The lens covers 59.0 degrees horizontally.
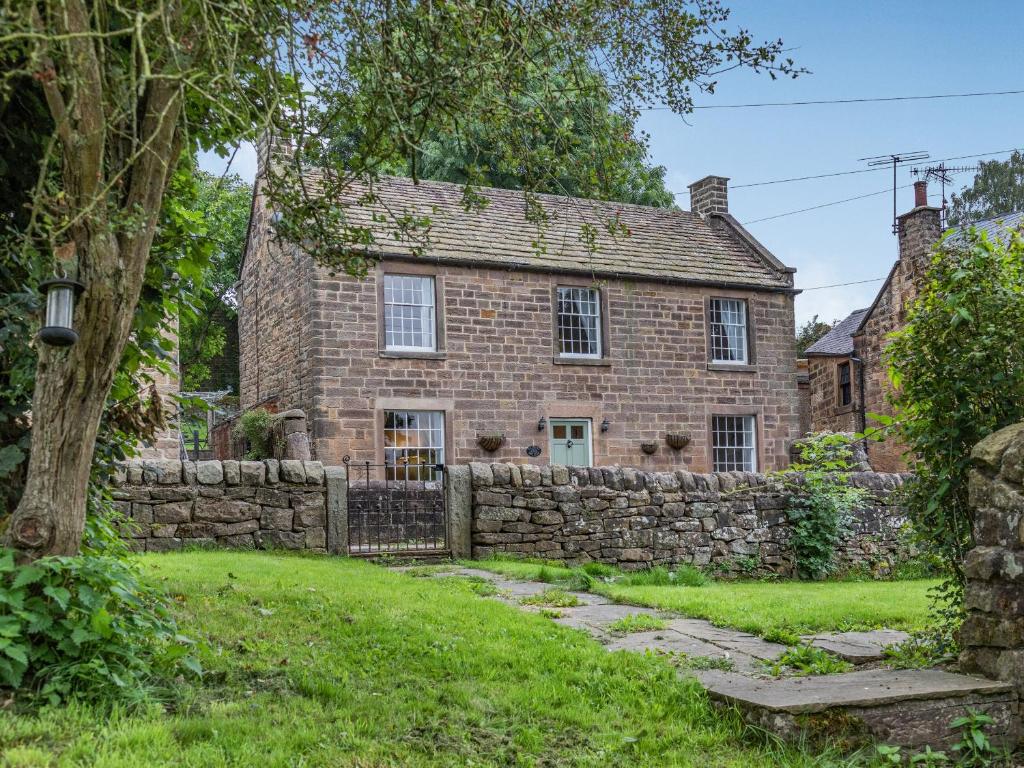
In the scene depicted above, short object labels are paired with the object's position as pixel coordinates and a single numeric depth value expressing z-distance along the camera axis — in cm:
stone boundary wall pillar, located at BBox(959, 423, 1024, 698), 516
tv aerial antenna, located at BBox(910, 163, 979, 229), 3140
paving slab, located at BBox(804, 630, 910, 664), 602
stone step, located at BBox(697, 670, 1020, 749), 464
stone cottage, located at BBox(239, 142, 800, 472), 1870
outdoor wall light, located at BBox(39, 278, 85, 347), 415
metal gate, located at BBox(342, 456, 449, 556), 1223
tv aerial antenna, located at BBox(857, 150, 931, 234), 3200
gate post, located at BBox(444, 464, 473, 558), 1206
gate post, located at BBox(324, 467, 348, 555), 1167
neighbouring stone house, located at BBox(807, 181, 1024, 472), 2517
